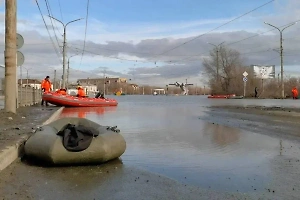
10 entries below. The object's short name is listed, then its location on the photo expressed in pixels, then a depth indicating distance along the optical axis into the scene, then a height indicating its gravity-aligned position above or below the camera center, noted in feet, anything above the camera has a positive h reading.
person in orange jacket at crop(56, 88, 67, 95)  69.98 +0.73
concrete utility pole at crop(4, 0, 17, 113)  32.57 +5.15
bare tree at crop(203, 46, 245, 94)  213.07 +18.35
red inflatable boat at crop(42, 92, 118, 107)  66.81 -1.56
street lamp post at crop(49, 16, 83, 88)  104.42 +11.82
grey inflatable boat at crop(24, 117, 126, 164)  14.90 -2.79
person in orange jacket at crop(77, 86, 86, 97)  77.58 +0.41
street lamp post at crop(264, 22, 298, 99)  139.19 +15.97
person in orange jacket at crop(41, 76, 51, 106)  72.72 +2.45
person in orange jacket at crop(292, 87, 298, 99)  131.83 +1.05
